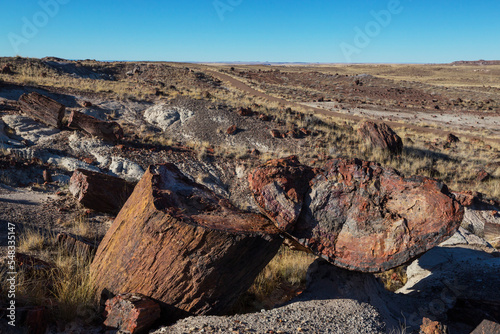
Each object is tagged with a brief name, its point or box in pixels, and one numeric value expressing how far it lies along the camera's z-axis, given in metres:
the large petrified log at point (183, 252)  3.44
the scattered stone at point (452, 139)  20.44
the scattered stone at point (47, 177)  8.99
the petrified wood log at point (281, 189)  3.79
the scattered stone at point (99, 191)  6.64
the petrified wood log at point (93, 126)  12.27
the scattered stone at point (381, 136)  16.67
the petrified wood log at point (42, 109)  12.62
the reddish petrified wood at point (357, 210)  3.61
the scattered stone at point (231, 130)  15.94
